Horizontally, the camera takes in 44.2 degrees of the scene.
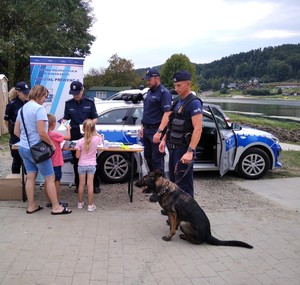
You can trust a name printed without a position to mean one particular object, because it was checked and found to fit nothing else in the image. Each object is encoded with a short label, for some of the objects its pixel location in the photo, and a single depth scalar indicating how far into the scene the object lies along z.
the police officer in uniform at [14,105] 6.12
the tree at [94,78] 57.22
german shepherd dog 4.42
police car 7.33
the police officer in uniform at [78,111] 6.08
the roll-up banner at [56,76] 6.44
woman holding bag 4.92
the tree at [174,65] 68.50
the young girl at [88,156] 5.52
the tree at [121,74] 56.75
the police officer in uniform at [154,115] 5.66
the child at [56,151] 5.52
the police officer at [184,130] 4.62
